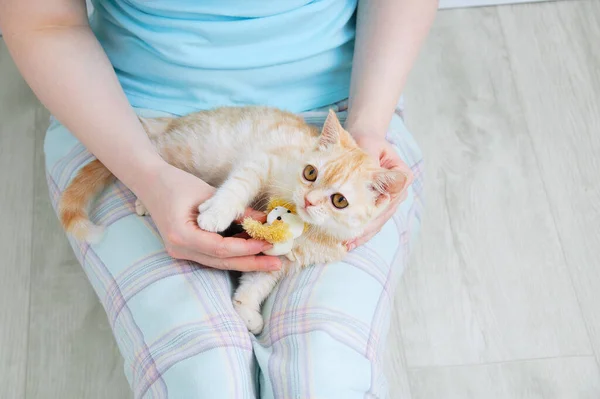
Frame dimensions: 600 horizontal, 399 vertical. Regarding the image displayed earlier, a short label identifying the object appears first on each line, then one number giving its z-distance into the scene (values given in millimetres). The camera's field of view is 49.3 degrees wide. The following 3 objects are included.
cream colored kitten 973
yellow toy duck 955
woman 969
